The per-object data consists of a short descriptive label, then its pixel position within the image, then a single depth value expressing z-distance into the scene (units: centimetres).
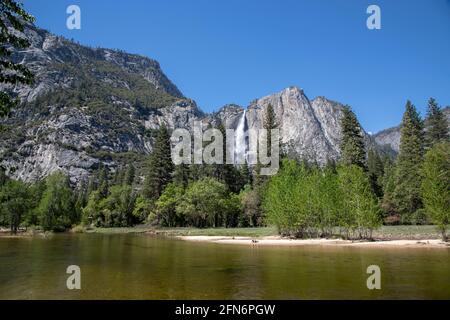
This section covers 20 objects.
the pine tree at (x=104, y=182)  12950
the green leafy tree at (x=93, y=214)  9644
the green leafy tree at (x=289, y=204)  4944
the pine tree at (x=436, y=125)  7612
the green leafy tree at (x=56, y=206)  7788
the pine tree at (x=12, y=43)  1335
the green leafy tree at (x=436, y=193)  3734
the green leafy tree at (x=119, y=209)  9559
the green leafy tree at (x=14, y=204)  7744
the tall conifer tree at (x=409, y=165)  6059
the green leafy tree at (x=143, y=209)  9050
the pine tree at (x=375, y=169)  7038
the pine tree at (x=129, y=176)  12989
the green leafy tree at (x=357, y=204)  4191
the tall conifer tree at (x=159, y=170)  9431
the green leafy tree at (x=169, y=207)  8377
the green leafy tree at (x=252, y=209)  7850
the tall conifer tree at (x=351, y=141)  6619
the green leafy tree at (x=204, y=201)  7756
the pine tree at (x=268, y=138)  8100
